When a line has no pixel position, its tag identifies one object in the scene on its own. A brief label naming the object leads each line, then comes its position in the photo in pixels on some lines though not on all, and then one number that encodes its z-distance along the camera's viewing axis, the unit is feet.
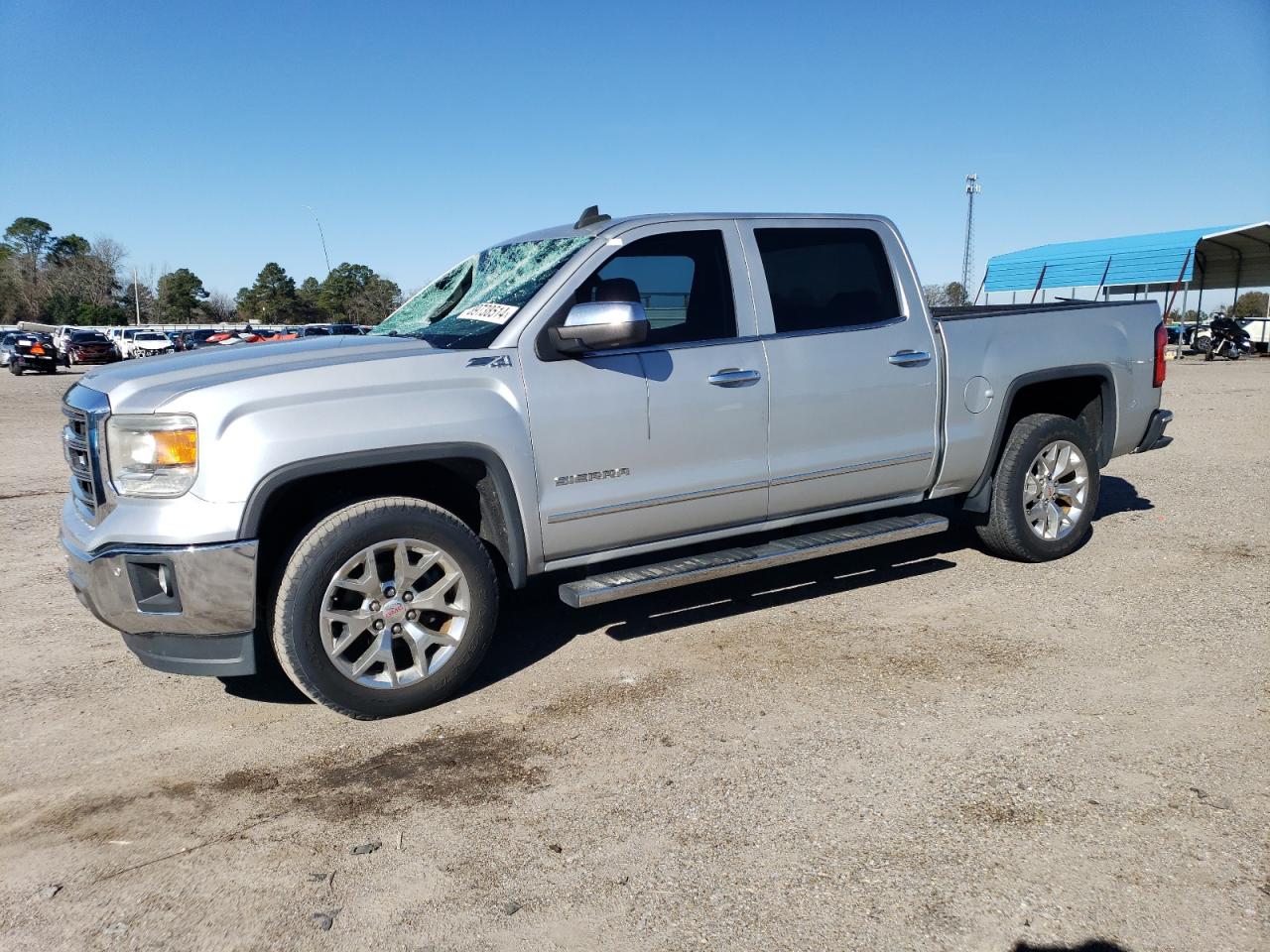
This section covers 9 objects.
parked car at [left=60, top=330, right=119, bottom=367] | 121.70
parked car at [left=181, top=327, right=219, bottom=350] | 124.77
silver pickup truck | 11.62
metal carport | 100.22
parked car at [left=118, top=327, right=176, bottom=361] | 141.83
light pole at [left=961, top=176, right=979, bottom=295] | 184.55
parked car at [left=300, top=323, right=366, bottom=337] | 89.04
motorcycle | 98.17
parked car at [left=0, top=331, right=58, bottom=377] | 110.01
